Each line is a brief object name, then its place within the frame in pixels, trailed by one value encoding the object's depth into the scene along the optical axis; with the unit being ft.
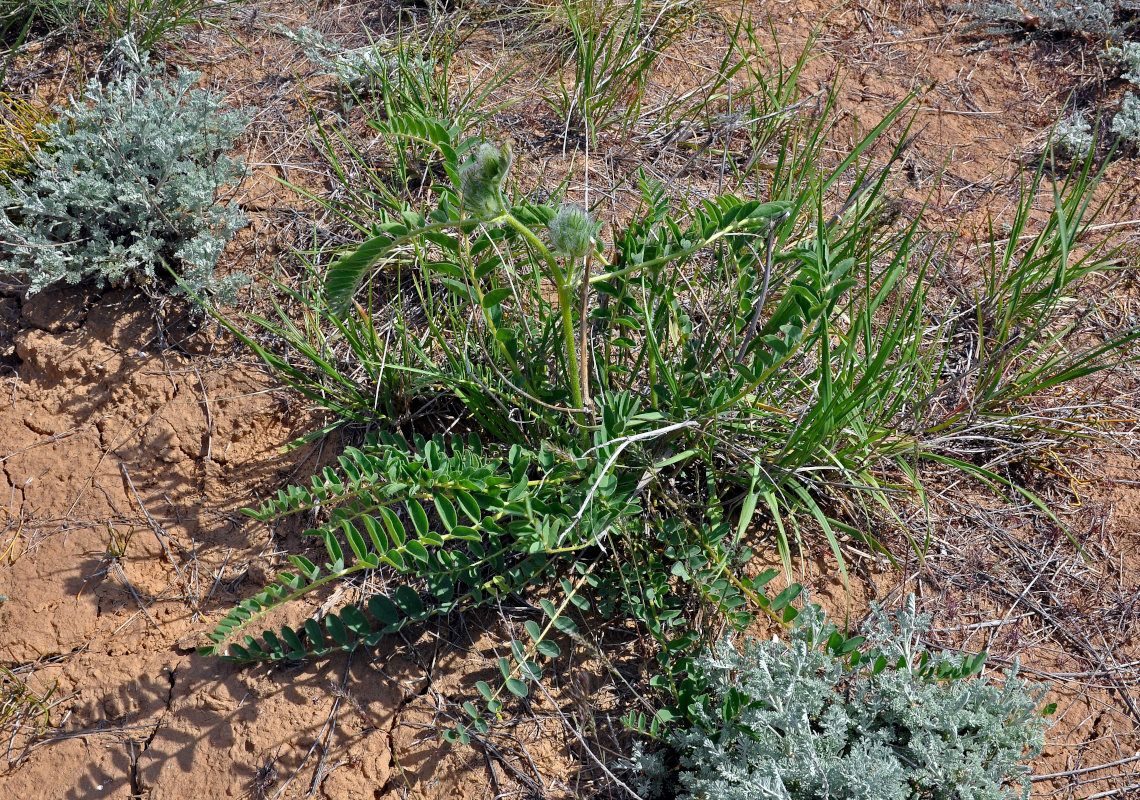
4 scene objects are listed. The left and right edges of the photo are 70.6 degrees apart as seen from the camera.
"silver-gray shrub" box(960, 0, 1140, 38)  9.87
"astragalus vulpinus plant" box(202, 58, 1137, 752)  5.23
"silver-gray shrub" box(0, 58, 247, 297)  7.43
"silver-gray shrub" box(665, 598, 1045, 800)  5.04
